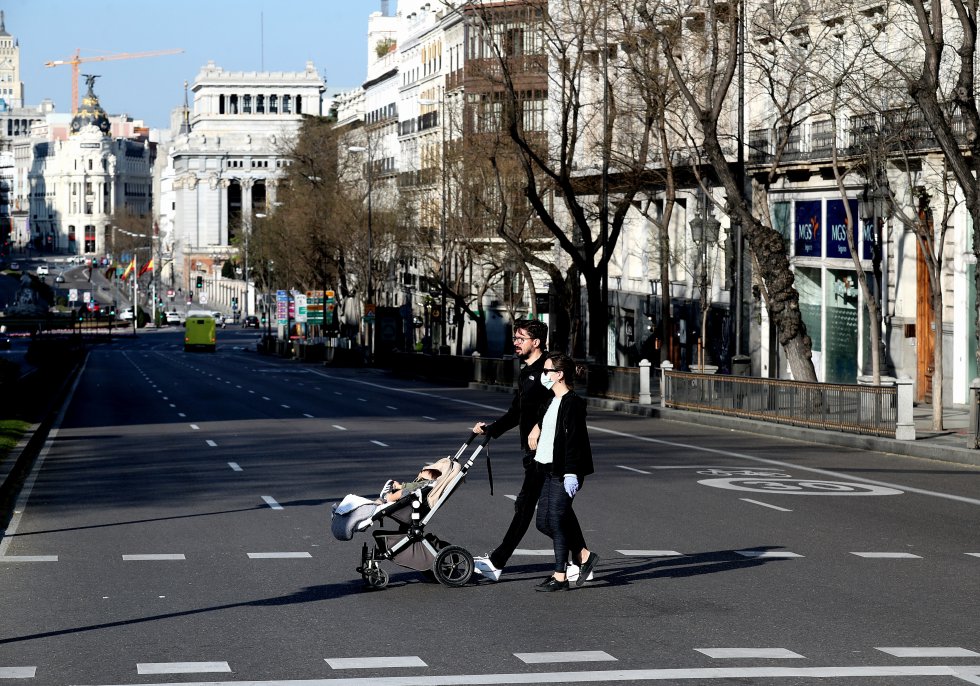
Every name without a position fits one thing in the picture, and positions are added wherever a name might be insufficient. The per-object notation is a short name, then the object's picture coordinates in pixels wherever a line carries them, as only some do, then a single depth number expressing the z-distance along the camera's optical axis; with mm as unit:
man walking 12562
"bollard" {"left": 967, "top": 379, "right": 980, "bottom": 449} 24375
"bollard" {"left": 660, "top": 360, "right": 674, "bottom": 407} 36781
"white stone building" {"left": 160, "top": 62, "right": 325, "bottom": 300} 151125
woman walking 12281
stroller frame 12242
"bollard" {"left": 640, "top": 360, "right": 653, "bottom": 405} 38312
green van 122819
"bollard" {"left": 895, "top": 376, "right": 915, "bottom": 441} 26281
